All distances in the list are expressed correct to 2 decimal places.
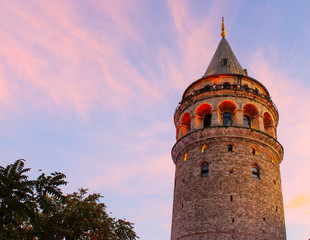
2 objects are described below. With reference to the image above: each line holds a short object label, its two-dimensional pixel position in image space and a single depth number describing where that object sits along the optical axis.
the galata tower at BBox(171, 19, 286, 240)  30.80
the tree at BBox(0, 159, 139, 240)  20.52
